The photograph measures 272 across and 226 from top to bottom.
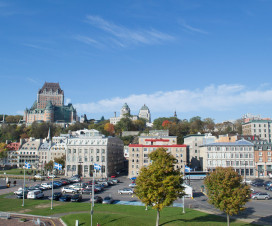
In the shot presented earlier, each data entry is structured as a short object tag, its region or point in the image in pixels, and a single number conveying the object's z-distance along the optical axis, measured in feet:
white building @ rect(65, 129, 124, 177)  315.58
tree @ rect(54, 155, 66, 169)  333.52
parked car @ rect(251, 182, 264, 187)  230.68
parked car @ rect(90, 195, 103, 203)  157.57
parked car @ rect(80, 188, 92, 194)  187.65
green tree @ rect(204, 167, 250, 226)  102.01
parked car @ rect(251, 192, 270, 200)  172.24
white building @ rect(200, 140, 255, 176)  300.81
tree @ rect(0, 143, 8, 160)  446.44
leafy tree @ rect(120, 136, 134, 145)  555.08
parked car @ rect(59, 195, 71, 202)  160.35
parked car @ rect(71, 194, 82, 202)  159.47
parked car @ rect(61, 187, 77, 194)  193.70
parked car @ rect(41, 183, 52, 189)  209.58
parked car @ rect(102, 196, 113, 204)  155.65
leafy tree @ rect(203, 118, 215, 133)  561.72
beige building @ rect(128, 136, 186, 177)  298.56
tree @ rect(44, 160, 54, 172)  316.56
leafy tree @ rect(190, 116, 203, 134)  532.36
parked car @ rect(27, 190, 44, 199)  166.91
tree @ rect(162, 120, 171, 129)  583.21
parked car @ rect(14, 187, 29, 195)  176.79
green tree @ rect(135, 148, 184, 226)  99.14
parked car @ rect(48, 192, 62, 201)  164.37
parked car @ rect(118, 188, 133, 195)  189.78
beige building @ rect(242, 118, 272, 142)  502.38
